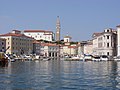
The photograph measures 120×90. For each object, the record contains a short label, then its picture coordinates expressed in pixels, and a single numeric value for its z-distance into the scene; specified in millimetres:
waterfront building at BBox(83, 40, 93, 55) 85876
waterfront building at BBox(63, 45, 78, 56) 106736
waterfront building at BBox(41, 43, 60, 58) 87040
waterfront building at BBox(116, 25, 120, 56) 57586
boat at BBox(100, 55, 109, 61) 50473
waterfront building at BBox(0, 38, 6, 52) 64218
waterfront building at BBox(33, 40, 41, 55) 80433
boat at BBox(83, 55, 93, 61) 52934
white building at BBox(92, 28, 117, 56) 60992
